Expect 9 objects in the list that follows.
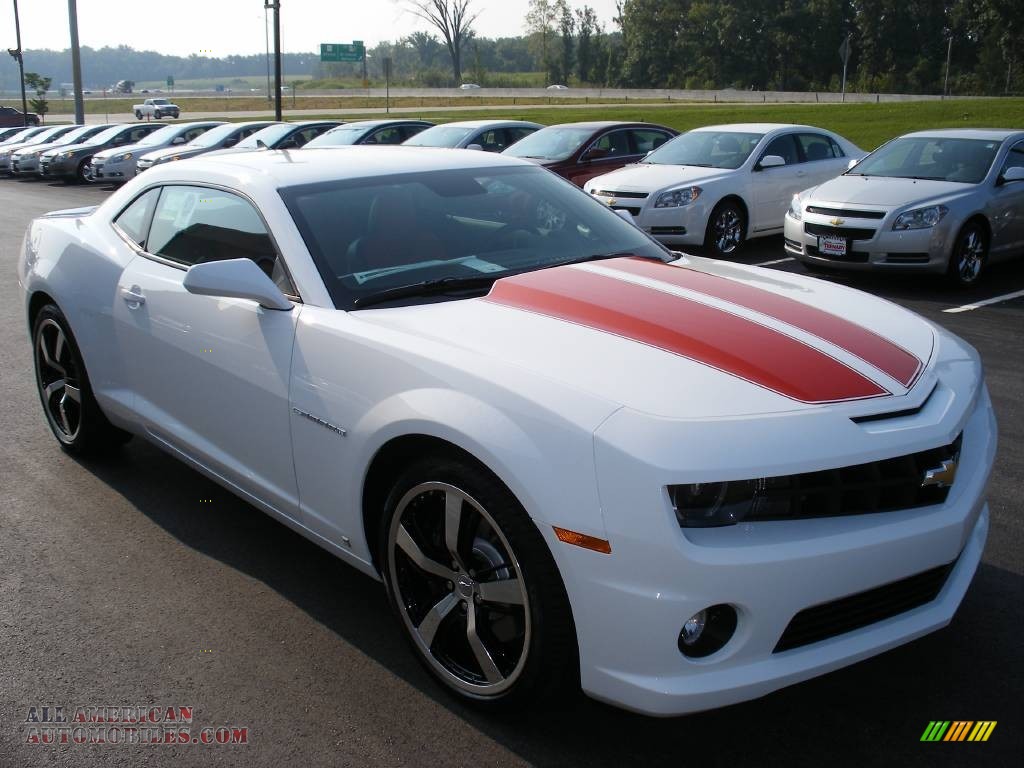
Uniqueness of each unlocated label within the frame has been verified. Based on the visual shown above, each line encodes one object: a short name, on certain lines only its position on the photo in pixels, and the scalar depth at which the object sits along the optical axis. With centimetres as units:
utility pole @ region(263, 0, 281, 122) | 2845
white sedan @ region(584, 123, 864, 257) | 1141
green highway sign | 8212
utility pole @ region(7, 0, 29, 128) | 4806
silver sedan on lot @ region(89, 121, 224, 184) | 2386
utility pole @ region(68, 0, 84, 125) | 3378
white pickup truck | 6425
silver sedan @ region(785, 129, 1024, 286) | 929
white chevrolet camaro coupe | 241
